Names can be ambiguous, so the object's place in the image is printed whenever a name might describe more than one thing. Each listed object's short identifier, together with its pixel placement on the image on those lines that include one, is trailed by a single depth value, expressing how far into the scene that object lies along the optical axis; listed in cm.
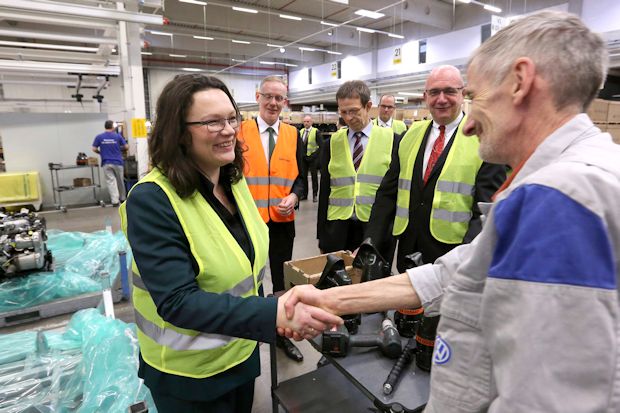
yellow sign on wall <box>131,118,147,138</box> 526
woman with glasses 102
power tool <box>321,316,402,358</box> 139
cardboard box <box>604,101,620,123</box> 567
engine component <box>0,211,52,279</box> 296
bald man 192
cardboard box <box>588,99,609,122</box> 537
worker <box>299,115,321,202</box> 309
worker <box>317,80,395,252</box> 287
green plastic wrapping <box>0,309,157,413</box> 174
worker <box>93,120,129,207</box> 740
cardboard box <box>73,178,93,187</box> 776
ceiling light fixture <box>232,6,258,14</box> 942
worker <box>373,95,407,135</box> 561
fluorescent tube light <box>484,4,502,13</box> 778
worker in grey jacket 49
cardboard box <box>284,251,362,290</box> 184
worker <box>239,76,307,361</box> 278
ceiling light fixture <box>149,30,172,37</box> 1133
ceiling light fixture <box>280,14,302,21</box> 1074
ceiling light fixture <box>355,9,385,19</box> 780
